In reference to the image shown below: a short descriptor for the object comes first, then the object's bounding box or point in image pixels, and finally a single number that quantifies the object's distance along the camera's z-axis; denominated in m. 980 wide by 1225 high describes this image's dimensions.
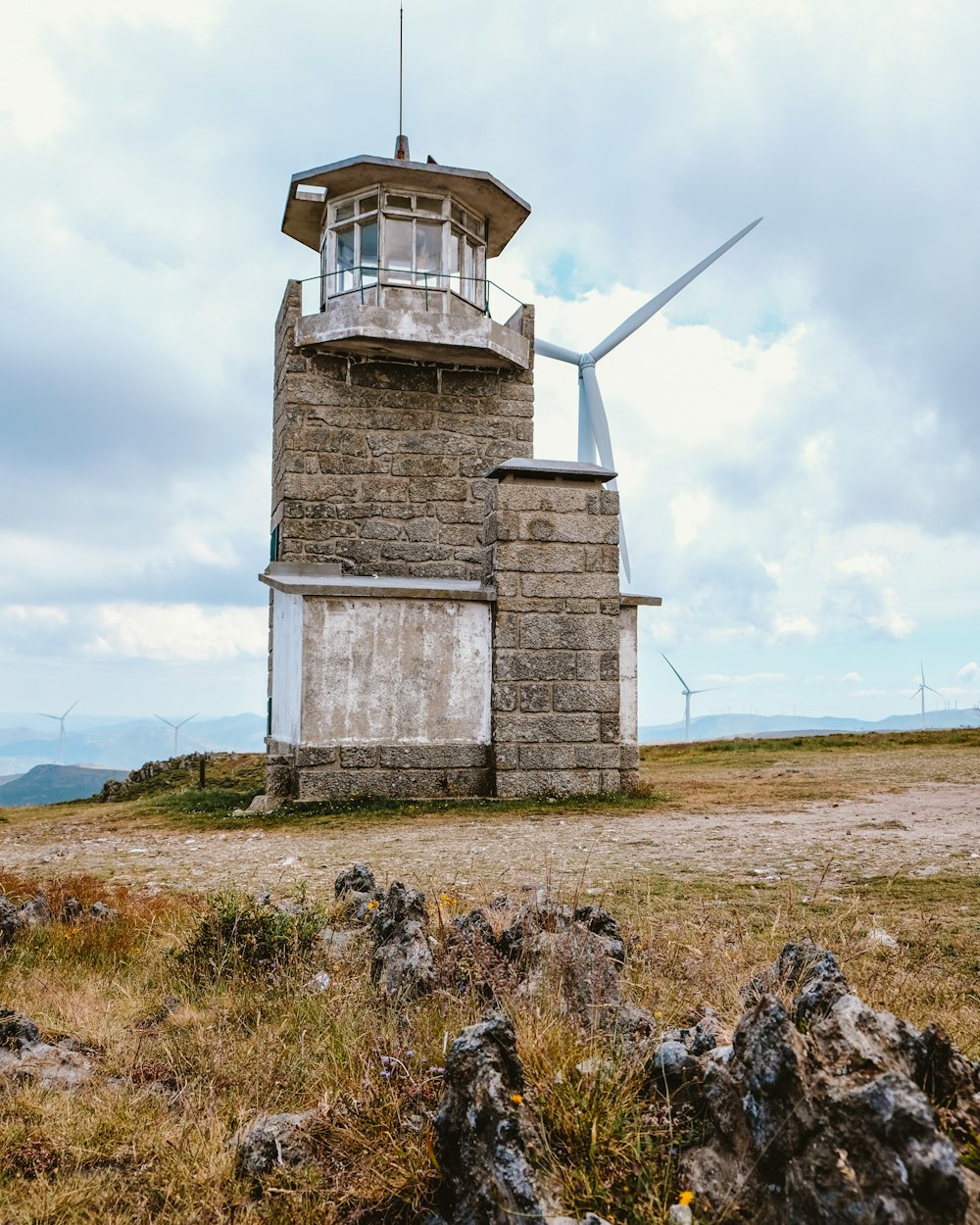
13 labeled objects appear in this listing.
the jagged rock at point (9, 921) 4.93
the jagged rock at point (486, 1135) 2.20
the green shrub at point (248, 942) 4.26
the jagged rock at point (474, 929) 3.92
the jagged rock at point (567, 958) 3.24
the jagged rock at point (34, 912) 5.15
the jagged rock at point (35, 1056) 3.23
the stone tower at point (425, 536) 12.25
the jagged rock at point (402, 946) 3.66
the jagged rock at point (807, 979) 2.71
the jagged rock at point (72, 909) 5.32
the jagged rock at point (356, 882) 5.72
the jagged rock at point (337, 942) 4.46
